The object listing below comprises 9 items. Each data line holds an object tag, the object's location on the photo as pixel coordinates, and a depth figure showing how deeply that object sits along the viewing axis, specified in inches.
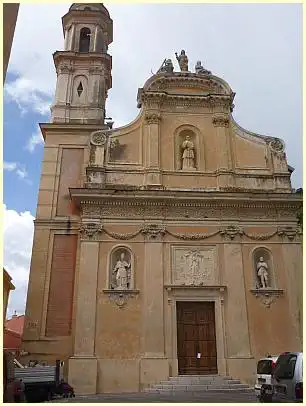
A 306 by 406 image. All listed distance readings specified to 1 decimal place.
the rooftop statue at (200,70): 763.2
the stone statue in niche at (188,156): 695.1
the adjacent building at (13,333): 910.6
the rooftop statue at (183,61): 785.6
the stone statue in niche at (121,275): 600.7
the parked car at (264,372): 400.2
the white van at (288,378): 317.4
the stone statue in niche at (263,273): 615.2
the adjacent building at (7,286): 949.8
